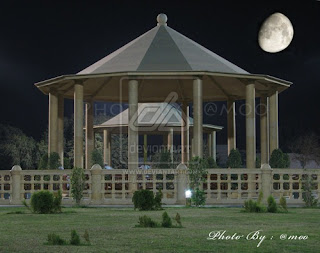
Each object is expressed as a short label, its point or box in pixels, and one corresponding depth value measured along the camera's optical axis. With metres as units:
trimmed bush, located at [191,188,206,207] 23.45
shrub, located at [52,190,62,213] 19.72
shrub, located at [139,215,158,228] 14.62
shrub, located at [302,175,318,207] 23.81
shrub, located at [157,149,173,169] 28.86
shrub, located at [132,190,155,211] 20.78
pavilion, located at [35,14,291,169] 27.88
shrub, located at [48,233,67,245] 11.63
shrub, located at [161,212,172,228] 14.41
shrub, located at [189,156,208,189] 24.33
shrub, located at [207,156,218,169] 29.69
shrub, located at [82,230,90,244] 11.36
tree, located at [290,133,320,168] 64.50
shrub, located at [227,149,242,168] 29.44
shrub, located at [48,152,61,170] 28.97
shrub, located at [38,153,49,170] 29.20
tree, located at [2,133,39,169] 55.03
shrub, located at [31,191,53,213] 19.50
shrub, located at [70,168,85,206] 24.45
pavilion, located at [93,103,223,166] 41.59
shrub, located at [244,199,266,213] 19.50
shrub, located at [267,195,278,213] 19.53
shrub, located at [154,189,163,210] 20.91
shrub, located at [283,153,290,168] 28.74
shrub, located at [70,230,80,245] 11.54
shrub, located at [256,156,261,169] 31.88
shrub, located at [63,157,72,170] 31.62
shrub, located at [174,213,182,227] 14.27
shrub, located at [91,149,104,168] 29.50
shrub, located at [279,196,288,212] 19.91
